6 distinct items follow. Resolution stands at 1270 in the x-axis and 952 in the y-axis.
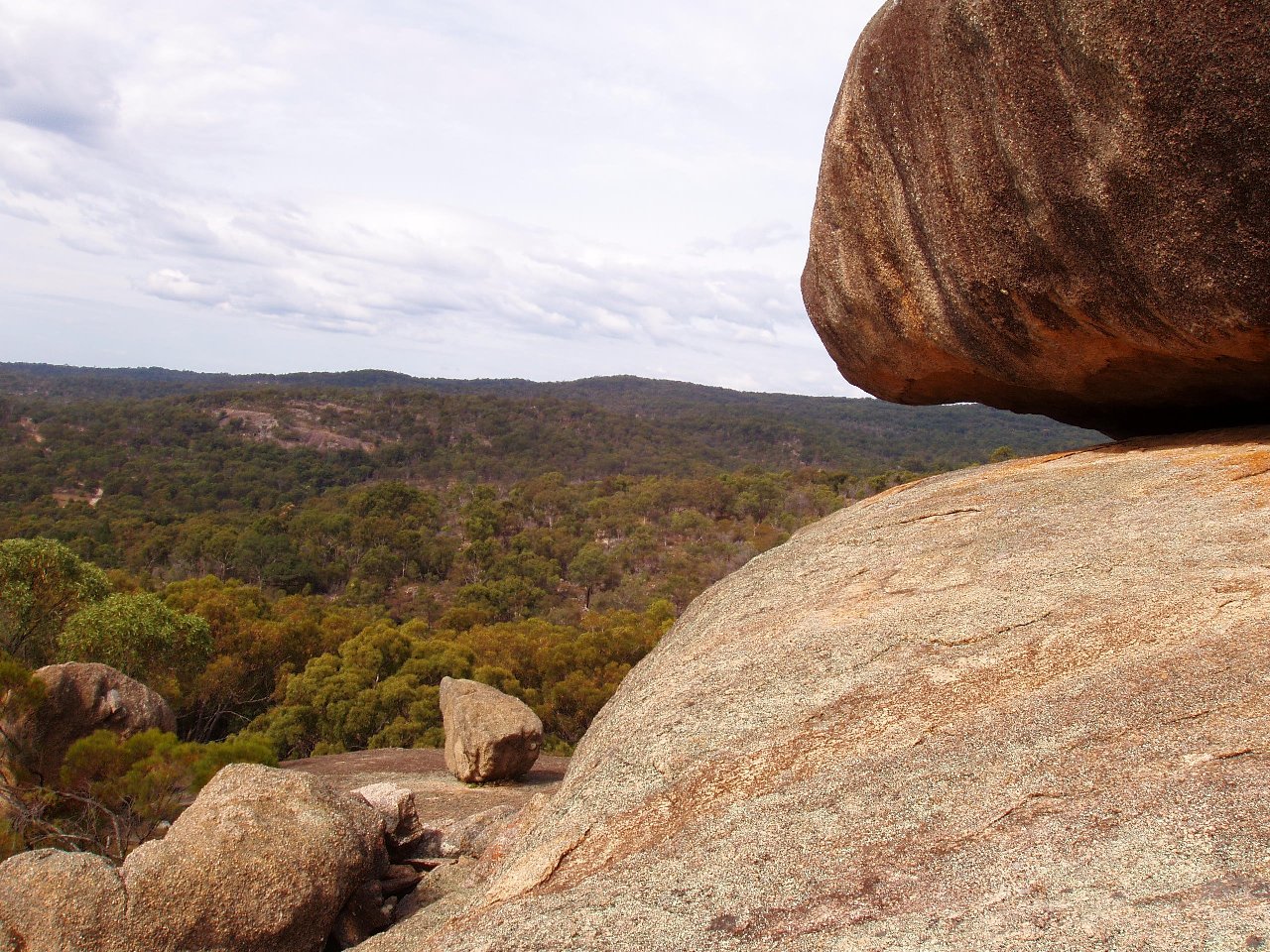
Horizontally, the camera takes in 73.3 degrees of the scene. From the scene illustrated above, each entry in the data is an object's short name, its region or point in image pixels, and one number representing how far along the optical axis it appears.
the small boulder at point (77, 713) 12.29
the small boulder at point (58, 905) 6.78
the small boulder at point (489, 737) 15.48
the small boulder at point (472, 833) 9.95
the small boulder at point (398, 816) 9.59
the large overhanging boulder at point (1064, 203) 4.93
